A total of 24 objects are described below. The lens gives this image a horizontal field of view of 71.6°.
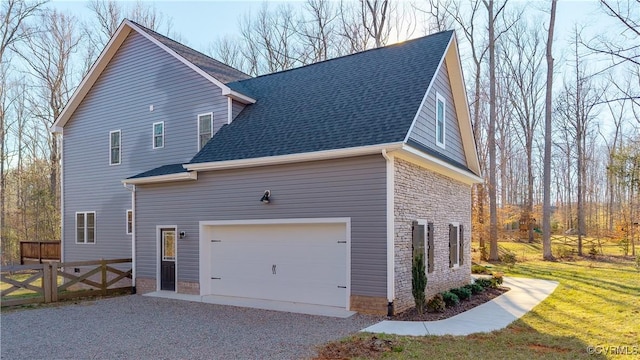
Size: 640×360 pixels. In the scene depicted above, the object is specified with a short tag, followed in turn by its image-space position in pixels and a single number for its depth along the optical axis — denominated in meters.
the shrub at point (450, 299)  10.46
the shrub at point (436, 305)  9.64
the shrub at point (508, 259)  21.68
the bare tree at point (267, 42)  30.11
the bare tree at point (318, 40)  28.62
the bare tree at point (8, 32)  23.47
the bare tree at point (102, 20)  26.84
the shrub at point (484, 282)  13.25
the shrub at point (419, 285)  9.43
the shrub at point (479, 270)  17.09
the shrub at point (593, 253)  24.46
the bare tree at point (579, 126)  25.08
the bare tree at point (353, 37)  27.14
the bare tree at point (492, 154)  22.67
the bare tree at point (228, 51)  32.28
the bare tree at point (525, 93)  32.22
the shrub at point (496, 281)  13.45
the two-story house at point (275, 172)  9.49
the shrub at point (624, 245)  24.49
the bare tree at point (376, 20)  26.05
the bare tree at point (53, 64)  25.91
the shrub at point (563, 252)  24.49
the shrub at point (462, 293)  11.28
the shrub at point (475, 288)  12.11
